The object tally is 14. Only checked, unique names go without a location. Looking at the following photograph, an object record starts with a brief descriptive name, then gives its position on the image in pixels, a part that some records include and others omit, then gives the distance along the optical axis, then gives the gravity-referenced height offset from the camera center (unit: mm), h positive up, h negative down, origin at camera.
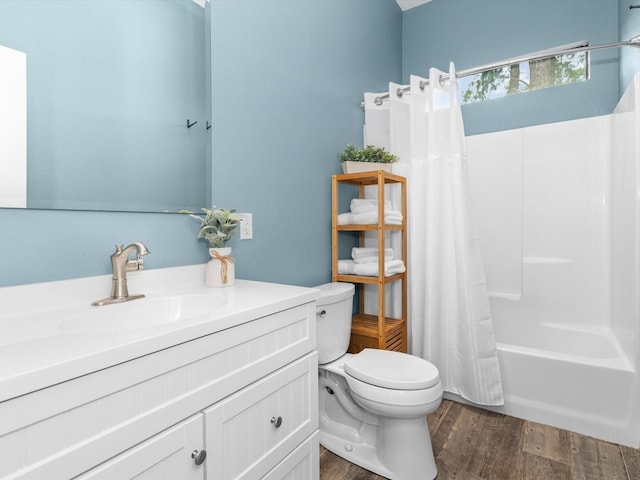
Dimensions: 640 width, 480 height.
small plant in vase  1273 -11
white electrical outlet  1504 +51
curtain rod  1870 +1025
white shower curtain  1975 -73
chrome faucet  1044 -89
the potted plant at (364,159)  2000 +455
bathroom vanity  556 -288
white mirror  954 +421
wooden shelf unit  1908 -233
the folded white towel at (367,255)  2031 -101
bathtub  1673 -760
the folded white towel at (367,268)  1964 -173
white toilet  1416 -687
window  2369 +1145
